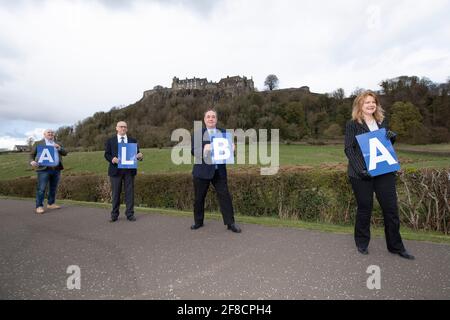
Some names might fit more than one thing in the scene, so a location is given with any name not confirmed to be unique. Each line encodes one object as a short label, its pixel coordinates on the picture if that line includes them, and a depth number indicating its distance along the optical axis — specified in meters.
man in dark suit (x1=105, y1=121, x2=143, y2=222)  6.71
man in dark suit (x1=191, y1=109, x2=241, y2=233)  5.71
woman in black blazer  4.05
